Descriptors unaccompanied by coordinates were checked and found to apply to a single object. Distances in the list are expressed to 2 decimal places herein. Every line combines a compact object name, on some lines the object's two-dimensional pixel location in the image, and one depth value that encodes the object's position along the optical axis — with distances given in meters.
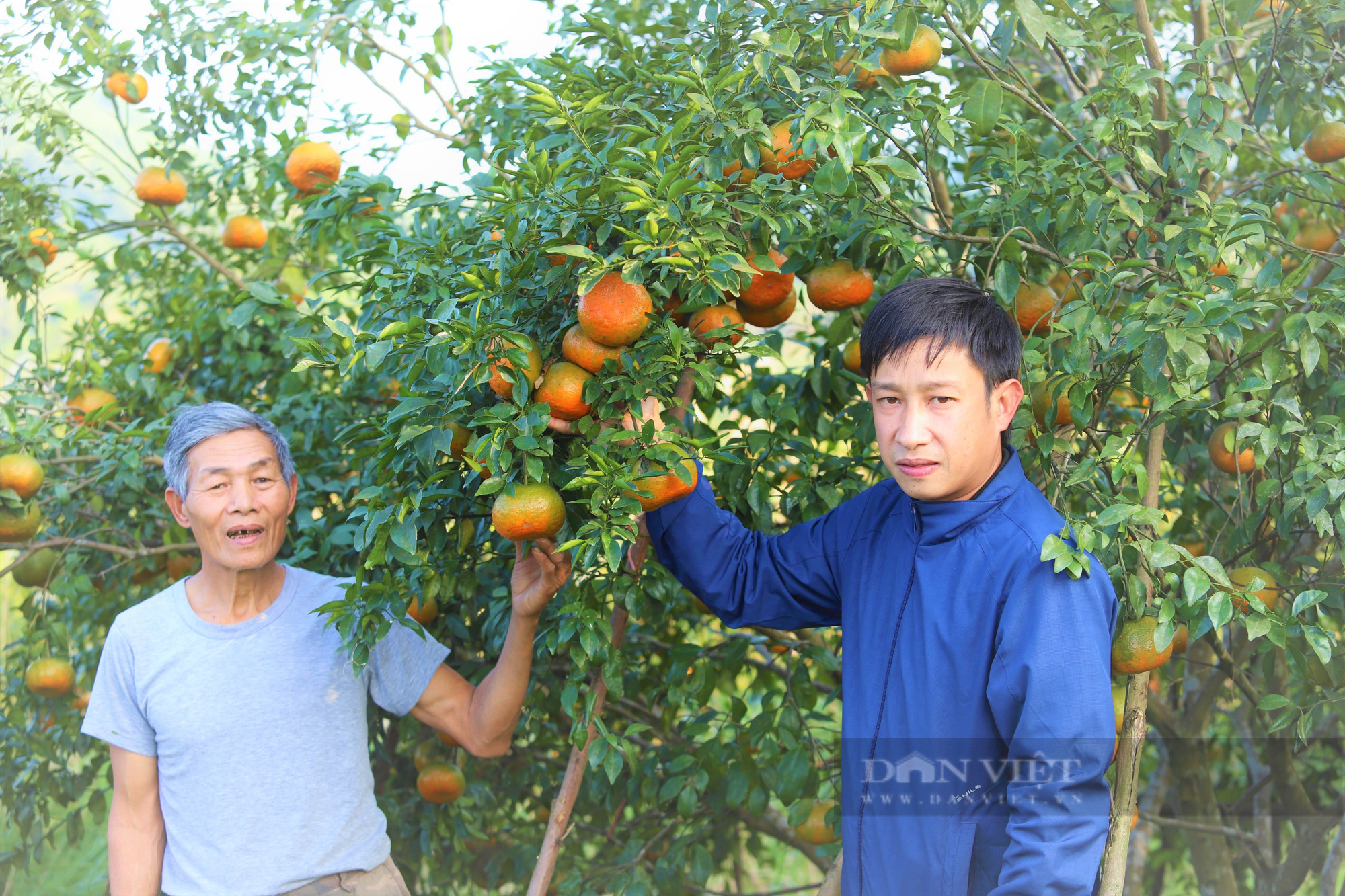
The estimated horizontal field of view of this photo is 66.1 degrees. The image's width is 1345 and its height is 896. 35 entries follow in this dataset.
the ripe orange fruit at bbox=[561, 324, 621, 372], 1.47
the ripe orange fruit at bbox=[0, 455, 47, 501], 2.29
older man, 1.79
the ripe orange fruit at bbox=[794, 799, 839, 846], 2.47
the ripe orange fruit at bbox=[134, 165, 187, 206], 2.86
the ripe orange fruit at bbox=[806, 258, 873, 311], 1.83
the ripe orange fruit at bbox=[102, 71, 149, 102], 2.80
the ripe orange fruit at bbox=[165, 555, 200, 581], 2.54
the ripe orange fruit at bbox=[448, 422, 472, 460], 1.53
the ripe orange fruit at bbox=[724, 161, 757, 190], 1.60
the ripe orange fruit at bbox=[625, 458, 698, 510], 1.53
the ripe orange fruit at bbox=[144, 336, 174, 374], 2.78
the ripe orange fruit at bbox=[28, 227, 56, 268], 2.62
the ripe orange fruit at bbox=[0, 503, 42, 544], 2.38
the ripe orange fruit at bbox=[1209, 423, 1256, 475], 1.98
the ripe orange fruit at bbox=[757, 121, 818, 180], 1.63
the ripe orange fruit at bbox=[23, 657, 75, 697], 2.59
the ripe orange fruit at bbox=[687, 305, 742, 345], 1.63
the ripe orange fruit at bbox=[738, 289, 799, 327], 1.82
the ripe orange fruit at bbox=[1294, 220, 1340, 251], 2.54
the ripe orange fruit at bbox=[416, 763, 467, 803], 2.40
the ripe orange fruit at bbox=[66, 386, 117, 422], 2.74
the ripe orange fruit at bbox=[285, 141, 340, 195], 2.58
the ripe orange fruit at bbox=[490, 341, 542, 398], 1.41
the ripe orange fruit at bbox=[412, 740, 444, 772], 2.46
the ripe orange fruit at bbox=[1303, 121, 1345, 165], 2.11
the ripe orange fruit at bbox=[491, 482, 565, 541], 1.44
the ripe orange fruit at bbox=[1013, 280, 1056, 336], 1.88
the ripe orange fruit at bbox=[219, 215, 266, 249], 2.98
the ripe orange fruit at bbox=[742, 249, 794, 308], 1.73
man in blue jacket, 1.25
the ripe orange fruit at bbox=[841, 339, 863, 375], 2.12
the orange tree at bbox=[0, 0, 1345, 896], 1.46
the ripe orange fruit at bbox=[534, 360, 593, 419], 1.48
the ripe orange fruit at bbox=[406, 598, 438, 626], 2.14
